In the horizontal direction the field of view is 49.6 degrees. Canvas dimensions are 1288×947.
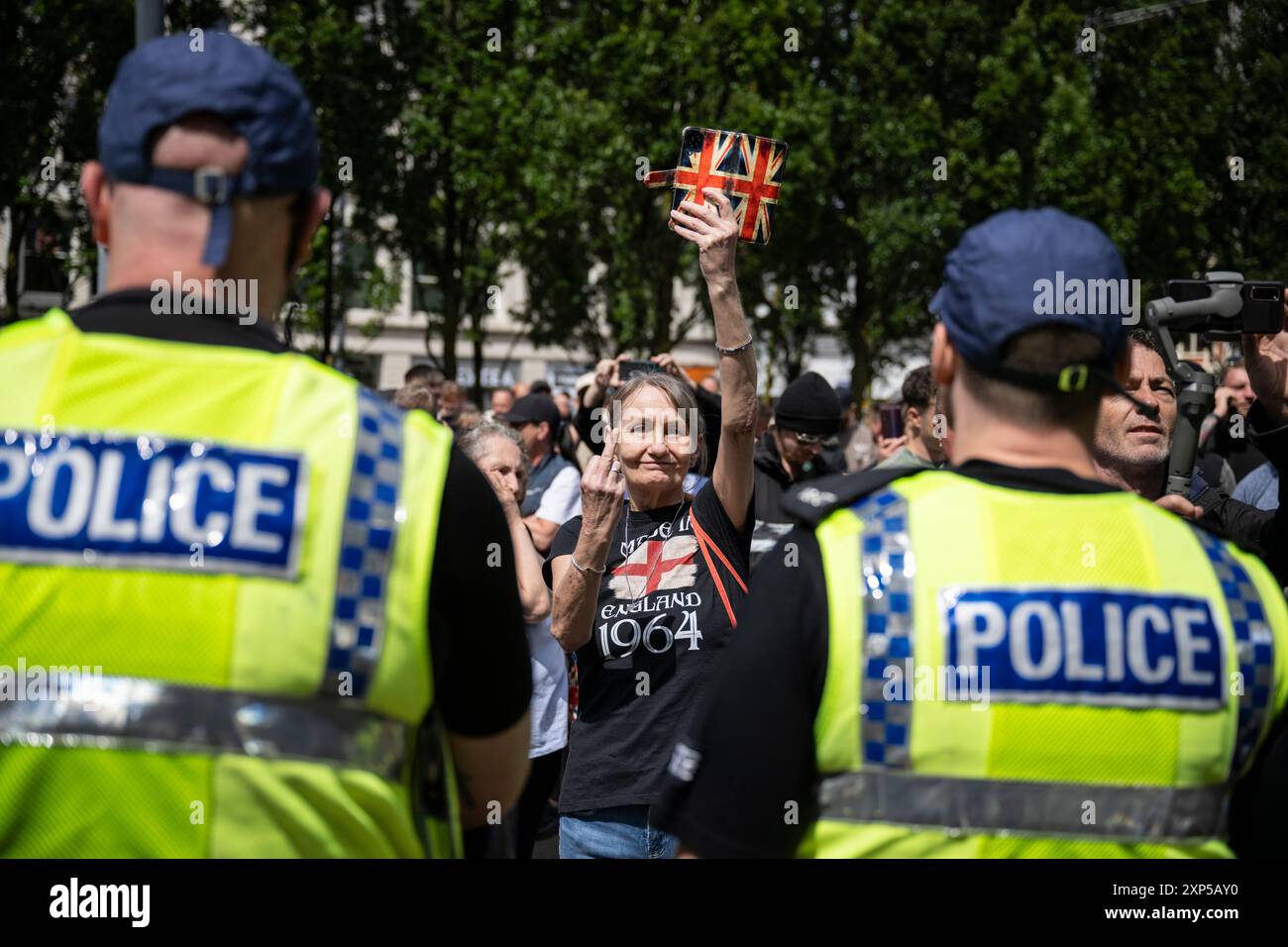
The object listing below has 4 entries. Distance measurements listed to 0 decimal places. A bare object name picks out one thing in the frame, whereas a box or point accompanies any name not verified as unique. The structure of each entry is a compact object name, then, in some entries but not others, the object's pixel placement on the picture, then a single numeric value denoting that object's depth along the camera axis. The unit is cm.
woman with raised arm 408
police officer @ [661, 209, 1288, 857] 209
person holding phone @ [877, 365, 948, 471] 569
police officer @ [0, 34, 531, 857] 193
